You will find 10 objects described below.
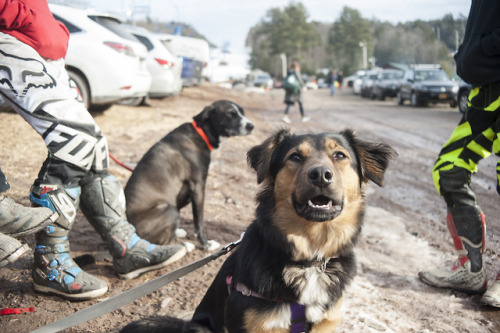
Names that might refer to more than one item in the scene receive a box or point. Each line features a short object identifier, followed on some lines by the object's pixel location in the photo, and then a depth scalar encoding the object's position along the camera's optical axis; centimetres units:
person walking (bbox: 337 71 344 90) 5764
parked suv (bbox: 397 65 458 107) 2020
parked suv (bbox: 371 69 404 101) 2752
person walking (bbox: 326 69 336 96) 3825
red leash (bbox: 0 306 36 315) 280
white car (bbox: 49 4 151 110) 792
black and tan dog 235
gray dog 418
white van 1806
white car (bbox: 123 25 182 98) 1212
